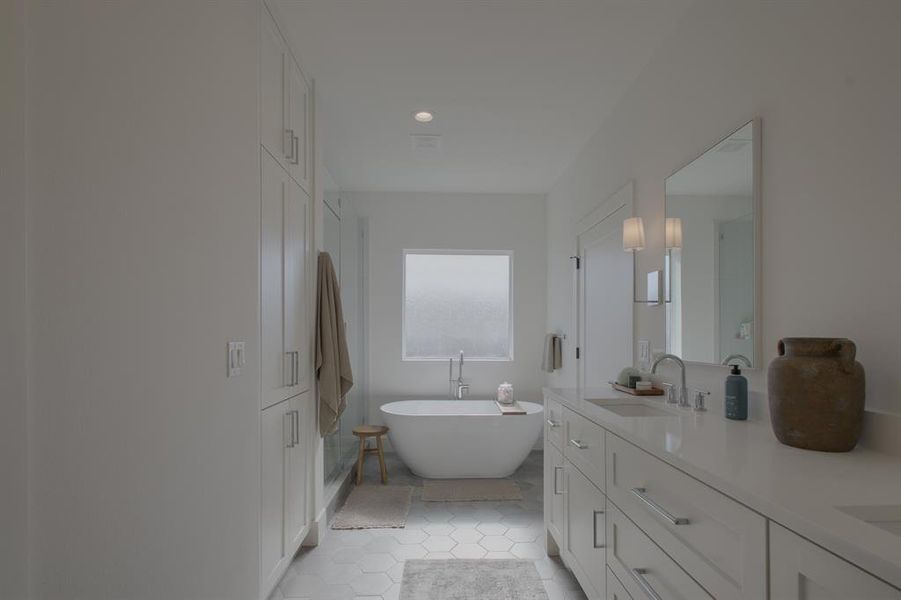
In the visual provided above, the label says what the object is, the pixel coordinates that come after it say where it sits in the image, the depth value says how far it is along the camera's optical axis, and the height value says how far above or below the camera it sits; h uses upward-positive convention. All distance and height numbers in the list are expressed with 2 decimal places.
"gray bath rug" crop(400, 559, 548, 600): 2.32 -1.33
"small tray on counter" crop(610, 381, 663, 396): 2.41 -0.41
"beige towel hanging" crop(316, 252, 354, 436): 2.86 -0.26
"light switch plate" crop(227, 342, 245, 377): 1.74 -0.18
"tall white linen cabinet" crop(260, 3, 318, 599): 2.11 +0.01
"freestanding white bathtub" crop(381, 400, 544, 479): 4.02 -1.09
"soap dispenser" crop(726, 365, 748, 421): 1.71 -0.31
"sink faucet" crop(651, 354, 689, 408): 2.10 -0.36
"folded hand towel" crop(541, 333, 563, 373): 4.50 -0.41
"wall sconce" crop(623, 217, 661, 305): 2.53 +0.35
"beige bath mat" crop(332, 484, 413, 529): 3.22 -1.39
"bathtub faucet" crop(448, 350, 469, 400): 4.85 -0.79
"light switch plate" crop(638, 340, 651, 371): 2.63 -0.26
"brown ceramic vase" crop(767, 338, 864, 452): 1.23 -0.22
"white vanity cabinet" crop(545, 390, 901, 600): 0.84 -0.54
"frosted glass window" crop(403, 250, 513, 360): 5.11 +0.01
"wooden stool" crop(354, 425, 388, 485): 4.00 -1.06
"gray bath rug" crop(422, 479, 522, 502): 3.71 -1.40
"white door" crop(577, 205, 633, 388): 2.98 +0.03
